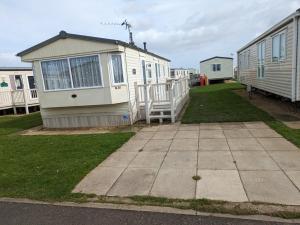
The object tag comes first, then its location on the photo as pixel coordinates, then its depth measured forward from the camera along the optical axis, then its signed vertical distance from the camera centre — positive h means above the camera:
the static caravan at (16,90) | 16.47 -0.37
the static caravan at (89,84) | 9.25 -0.19
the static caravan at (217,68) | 34.16 +0.24
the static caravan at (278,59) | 9.28 +0.28
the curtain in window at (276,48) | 11.27 +0.77
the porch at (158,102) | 9.62 -1.09
